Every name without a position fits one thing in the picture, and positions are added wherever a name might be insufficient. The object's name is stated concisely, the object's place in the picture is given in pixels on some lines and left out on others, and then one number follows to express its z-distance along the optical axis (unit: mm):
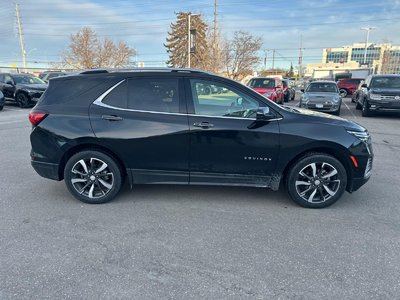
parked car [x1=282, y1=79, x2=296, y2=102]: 20891
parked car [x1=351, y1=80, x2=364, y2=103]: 16481
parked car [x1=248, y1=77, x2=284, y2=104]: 16347
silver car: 13188
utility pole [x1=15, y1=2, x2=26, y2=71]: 47344
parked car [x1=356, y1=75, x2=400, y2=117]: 12305
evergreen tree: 41062
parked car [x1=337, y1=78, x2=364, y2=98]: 29188
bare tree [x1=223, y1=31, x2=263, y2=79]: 34938
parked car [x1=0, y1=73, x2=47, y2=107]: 16125
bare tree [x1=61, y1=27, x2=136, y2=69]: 41625
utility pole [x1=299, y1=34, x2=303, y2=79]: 73631
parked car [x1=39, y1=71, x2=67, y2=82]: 23372
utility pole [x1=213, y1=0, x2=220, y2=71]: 30988
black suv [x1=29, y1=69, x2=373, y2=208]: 3967
